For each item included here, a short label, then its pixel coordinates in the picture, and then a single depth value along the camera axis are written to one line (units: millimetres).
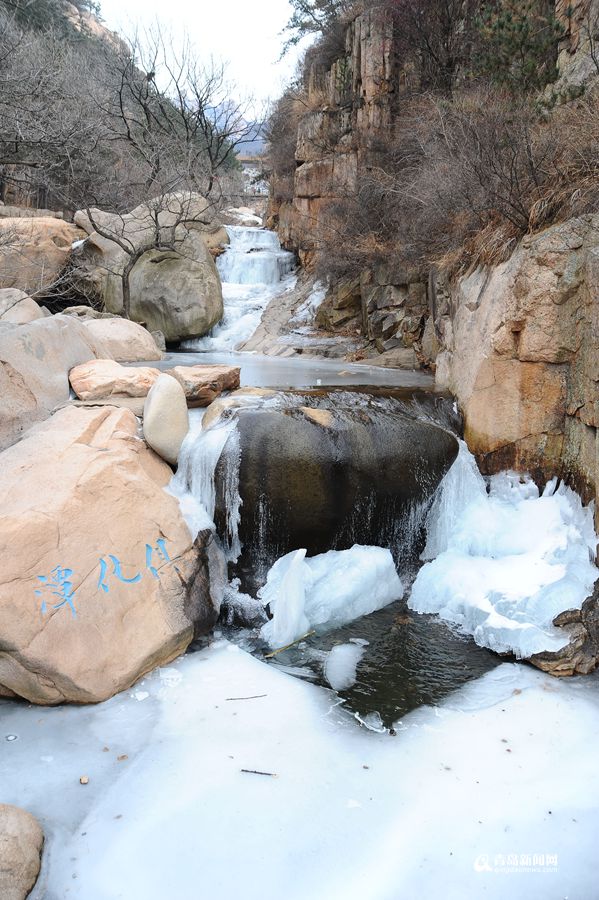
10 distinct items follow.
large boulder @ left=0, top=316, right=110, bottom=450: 4633
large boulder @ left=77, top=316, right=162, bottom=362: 7898
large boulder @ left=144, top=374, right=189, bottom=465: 4703
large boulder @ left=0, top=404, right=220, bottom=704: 3342
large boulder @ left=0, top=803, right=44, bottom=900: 2281
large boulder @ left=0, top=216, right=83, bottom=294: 12045
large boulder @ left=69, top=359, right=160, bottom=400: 5266
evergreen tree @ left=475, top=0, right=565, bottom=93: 9820
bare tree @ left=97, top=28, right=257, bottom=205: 13094
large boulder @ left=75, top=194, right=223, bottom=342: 12023
